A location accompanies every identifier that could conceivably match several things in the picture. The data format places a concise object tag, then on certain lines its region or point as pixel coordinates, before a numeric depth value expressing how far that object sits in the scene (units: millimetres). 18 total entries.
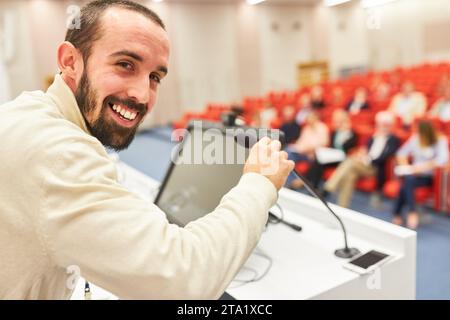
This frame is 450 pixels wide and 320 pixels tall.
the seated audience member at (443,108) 6063
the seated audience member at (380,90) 8469
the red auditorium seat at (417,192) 4309
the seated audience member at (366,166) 4742
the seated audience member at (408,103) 7100
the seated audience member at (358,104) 7855
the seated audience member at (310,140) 5462
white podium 1430
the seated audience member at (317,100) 7916
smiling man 664
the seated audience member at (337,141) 5152
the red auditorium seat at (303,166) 5286
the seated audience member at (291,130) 6445
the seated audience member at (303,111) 7198
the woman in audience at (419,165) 4191
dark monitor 1500
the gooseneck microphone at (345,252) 1606
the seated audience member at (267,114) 7114
